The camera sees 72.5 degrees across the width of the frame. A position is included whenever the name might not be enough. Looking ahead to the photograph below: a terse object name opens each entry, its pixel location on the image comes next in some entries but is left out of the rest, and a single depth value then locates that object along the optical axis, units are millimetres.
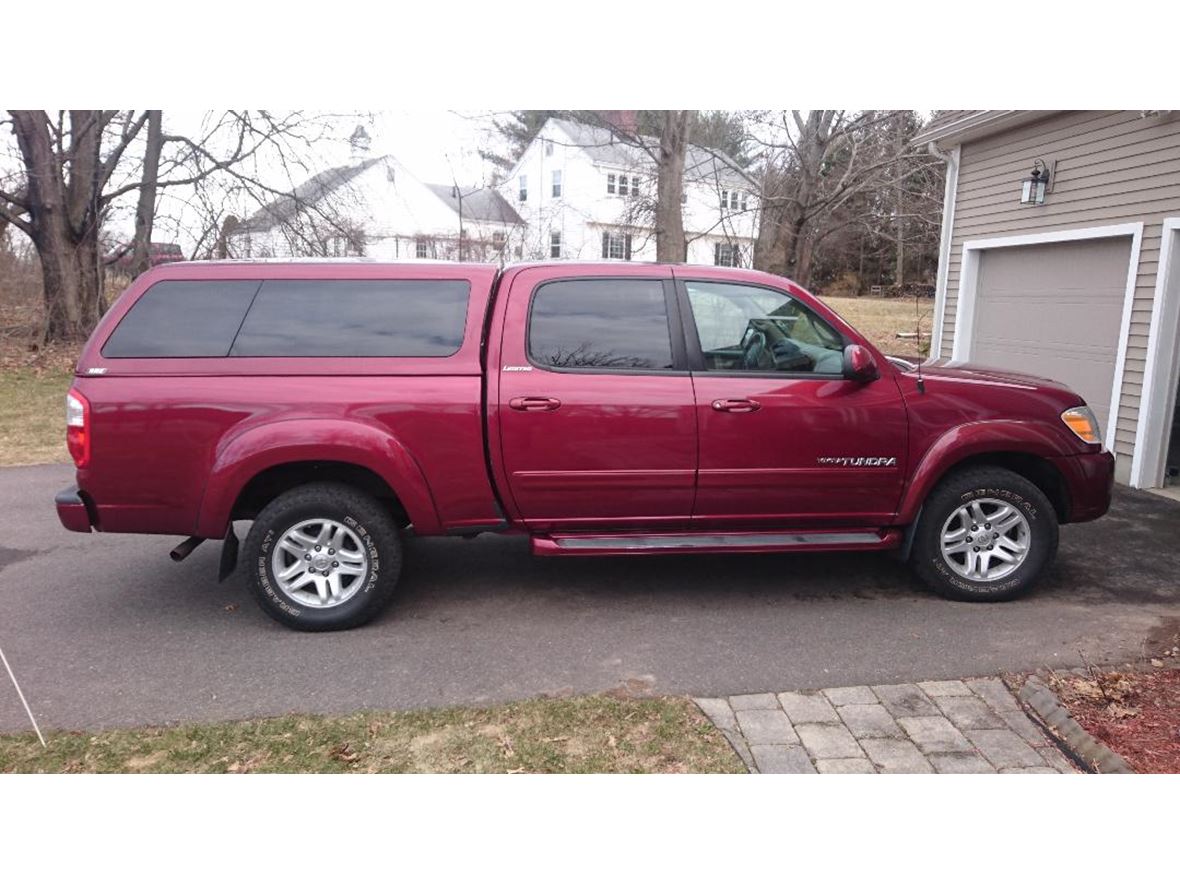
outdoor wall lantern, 8453
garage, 7281
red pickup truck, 4090
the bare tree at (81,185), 15336
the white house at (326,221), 15328
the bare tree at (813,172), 17219
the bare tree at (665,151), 17906
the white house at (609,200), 20188
